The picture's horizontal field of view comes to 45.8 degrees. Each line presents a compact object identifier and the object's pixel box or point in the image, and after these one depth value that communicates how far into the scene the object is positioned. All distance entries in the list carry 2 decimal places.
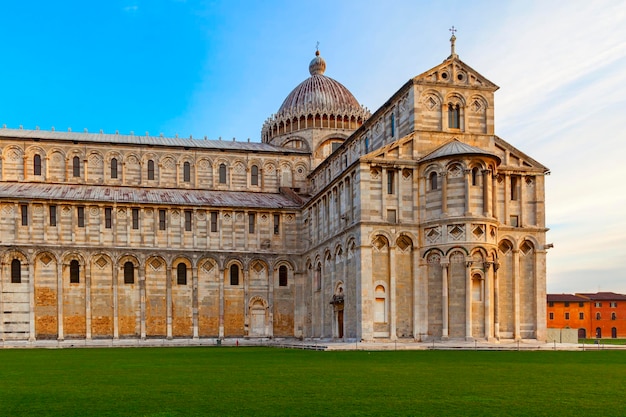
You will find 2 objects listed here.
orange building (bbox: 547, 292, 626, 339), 123.88
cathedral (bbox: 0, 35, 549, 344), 47.50
